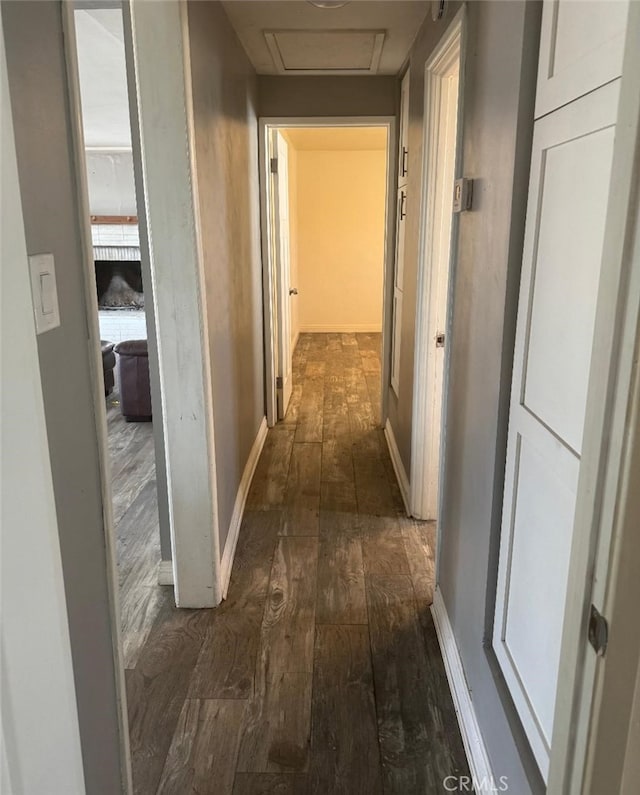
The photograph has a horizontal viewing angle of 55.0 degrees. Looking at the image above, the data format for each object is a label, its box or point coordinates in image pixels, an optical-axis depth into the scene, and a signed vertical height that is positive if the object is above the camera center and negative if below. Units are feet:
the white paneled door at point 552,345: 3.40 -0.63
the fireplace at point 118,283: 23.22 -1.54
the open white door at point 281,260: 14.37 -0.43
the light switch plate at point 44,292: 3.10 -0.26
